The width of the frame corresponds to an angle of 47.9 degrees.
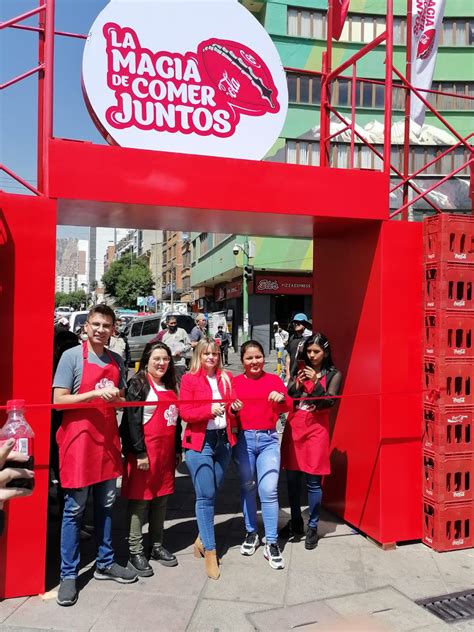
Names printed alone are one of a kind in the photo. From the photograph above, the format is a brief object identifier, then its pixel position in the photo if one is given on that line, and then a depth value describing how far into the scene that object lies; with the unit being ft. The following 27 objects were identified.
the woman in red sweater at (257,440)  13.83
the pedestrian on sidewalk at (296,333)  25.62
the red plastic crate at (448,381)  14.53
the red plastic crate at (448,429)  14.52
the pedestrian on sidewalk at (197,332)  45.56
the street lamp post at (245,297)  83.05
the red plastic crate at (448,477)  14.51
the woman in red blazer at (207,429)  12.98
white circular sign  13.42
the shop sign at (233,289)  99.57
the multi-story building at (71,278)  634.27
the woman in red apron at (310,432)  14.87
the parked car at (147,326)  67.05
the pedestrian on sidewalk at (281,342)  61.18
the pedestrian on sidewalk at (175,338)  30.04
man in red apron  11.82
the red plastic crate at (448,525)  14.47
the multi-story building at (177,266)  172.04
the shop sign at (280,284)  89.25
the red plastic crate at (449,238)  14.43
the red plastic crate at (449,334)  14.48
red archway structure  11.98
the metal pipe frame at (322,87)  12.25
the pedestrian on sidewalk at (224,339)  64.85
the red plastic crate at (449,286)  14.46
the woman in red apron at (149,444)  12.83
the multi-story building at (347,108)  84.02
